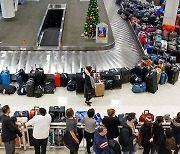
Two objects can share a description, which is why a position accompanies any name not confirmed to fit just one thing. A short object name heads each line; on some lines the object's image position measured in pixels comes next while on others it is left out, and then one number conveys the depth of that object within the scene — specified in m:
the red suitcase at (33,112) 8.41
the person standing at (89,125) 6.88
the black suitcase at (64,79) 11.37
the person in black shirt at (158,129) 6.88
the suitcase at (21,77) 11.26
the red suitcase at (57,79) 11.34
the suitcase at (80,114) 8.69
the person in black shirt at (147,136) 6.88
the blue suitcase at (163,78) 11.73
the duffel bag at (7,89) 10.98
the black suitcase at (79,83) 10.71
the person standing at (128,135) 6.59
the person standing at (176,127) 6.92
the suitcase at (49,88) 11.06
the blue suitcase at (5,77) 11.39
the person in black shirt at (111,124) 6.94
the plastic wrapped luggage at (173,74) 11.83
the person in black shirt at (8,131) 6.63
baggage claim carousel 12.38
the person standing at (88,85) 9.76
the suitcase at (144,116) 8.54
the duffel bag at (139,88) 11.23
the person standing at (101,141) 6.23
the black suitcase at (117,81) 11.27
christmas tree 13.42
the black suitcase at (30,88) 10.73
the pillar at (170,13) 16.00
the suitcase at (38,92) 10.79
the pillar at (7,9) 15.98
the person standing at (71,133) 6.73
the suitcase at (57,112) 8.61
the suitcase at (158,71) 11.38
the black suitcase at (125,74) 11.55
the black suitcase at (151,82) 11.11
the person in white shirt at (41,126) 6.72
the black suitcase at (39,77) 11.23
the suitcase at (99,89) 10.76
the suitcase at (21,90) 10.94
